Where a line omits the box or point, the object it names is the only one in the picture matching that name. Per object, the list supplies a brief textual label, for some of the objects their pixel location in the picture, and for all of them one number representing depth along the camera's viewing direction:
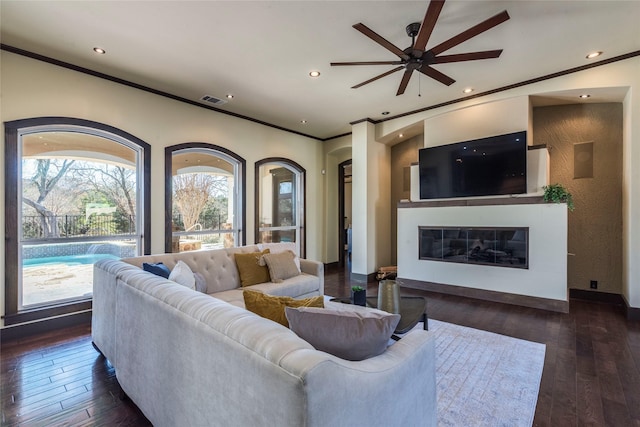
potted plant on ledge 3.88
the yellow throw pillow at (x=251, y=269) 3.48
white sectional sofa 0.92
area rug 1.92
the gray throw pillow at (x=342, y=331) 1.23
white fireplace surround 3.95
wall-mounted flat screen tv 4.23
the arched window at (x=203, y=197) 4.61
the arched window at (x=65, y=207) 3.25
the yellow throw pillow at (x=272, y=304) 1.47
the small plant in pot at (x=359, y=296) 2.76
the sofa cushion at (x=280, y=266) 3.55
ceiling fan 2.35
